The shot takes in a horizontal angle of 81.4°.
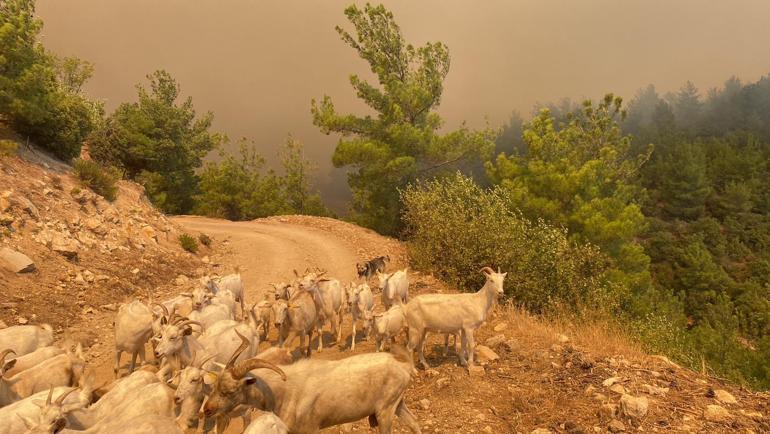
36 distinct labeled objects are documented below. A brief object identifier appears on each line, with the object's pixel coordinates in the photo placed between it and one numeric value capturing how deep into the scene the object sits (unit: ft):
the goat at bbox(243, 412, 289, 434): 15.97
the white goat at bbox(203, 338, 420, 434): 19.35
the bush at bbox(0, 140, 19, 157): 65.77
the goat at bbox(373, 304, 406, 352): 37.86
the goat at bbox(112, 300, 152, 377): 33.50
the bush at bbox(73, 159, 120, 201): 77.41
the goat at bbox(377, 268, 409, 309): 49.70
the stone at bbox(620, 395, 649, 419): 25.55
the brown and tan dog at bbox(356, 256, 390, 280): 66.33
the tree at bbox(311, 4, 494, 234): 102.94
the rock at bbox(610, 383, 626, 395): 28.22
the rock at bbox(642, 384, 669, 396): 27.61
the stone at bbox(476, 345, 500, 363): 36.63
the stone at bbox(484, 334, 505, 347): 39.73
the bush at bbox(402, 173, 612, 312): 58.90
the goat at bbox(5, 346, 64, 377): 25.26
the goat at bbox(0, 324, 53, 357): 28.84
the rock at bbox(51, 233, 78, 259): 55.88
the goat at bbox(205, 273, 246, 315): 46.52
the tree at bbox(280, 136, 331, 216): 215.04
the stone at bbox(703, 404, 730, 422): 24.61
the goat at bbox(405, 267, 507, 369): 35.45
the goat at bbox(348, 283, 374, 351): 44.26
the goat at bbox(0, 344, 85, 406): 22.61
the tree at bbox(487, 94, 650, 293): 91.04
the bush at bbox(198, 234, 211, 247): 86.84
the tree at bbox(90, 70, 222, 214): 125.98
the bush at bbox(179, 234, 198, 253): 80.07
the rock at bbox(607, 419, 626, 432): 25.11
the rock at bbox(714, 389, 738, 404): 26.23
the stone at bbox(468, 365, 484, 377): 34.24
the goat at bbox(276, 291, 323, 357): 37.65
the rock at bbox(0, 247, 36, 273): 47.88
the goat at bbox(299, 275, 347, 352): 43.04
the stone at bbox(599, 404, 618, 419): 26.35
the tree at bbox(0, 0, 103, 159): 68.59
